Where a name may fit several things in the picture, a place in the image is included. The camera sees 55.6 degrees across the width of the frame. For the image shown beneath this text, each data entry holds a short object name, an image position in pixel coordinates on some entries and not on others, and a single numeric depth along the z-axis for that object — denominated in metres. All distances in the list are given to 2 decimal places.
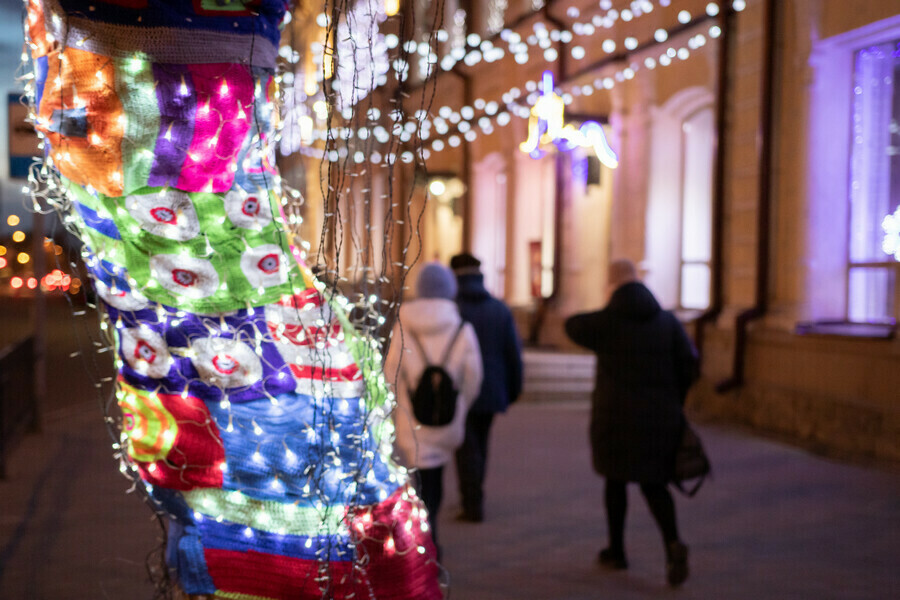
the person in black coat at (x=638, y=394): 4.58
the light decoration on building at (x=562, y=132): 12.30
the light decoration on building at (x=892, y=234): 7.89
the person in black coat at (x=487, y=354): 5.95
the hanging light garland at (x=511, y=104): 11.49
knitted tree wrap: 2.68
